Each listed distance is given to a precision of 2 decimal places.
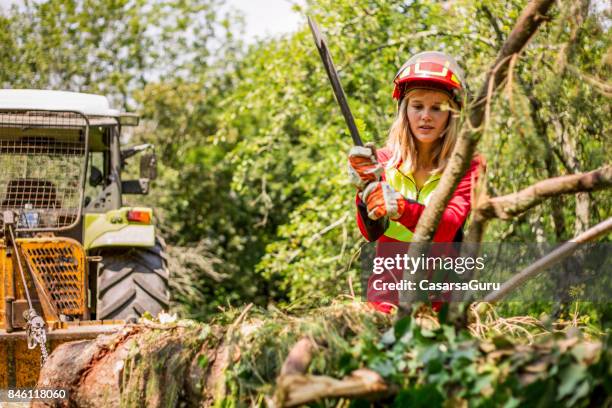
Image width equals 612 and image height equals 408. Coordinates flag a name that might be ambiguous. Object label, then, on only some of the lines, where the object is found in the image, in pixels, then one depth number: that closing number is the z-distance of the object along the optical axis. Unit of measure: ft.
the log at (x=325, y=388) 7.19
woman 10.36
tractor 20.34
